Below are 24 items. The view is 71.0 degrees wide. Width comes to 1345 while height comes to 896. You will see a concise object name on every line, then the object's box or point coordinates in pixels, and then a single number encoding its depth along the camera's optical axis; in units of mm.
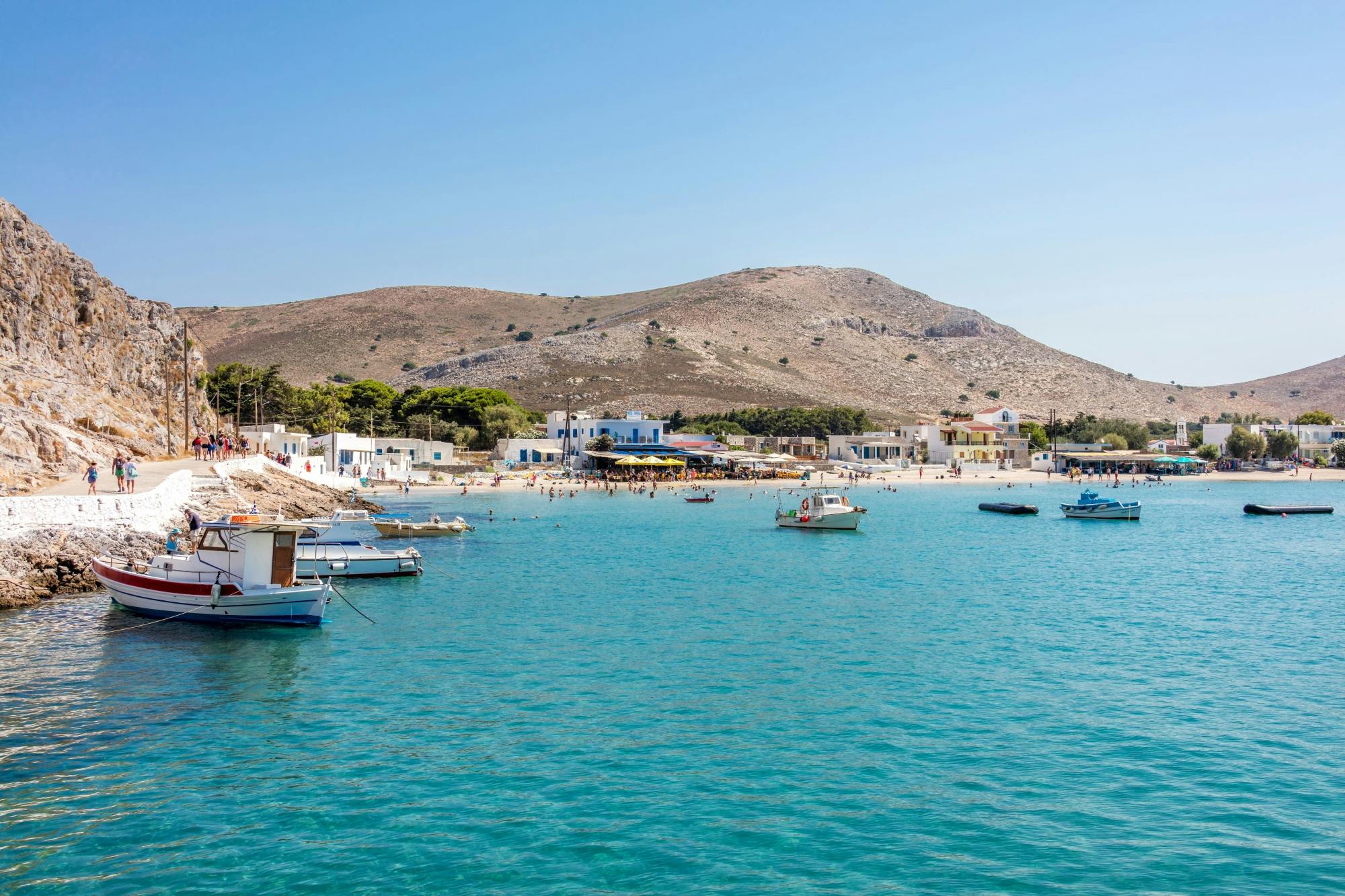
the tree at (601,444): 97688
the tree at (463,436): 102438
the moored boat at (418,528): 44406
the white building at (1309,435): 126938
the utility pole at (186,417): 52550
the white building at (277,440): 68188
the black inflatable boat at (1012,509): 65750
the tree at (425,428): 103000
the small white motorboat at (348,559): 32031
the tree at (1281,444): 119500
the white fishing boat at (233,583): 23203
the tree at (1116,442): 123000
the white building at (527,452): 96750
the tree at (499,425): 100438
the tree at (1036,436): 130625
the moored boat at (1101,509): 62031
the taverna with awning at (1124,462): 111375
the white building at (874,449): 113188
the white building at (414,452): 85312
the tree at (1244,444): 119438
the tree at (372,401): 102625
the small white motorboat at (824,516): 52469
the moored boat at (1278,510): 66000
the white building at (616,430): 99562
